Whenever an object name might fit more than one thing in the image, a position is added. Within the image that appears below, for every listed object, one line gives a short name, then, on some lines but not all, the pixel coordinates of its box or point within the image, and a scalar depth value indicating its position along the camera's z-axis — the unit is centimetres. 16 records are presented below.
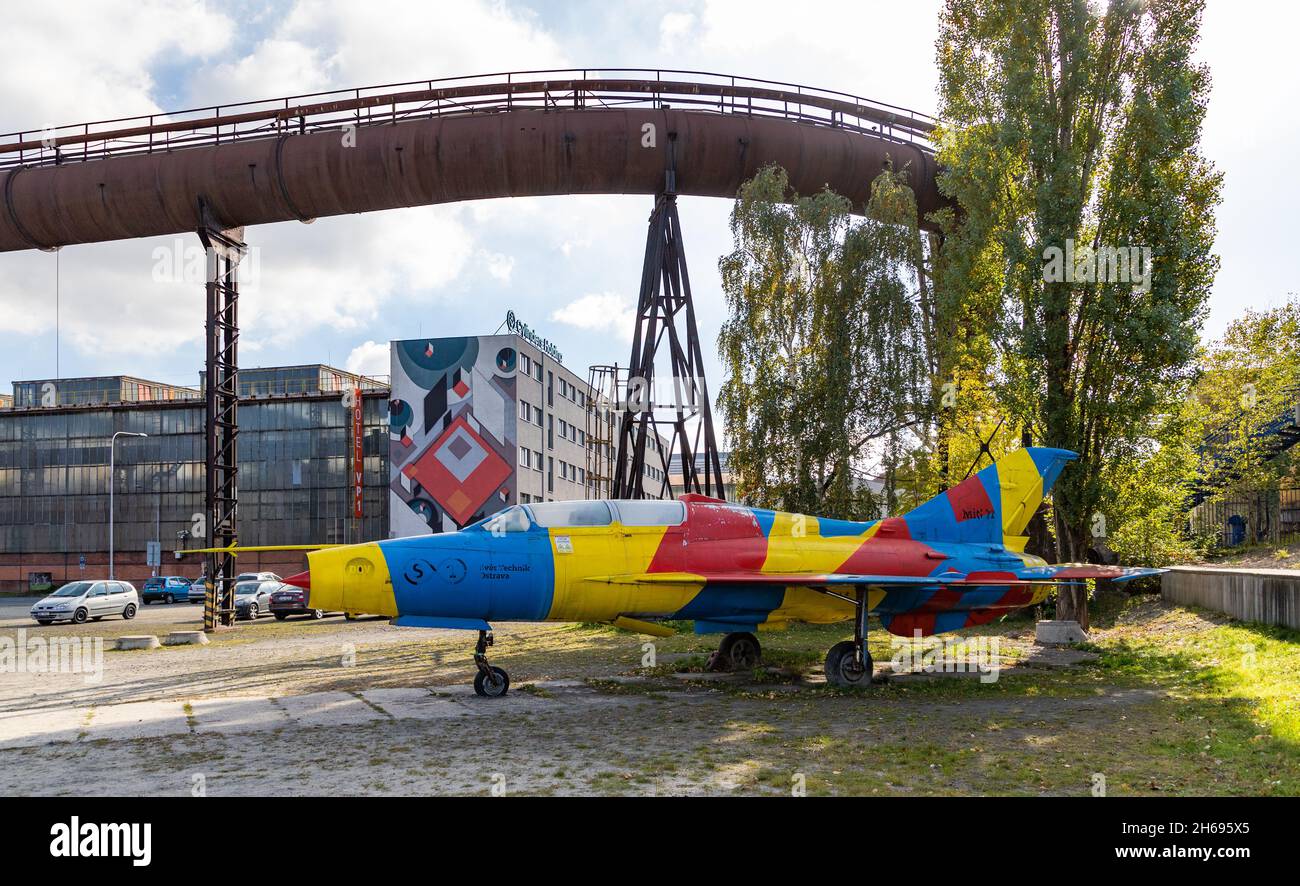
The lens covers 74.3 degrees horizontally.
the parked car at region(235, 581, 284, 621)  3731
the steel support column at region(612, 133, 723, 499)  2439
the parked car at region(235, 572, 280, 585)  4481
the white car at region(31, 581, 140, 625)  3547
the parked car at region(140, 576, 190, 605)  5441
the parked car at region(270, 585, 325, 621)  3706
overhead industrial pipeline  2595
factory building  6794
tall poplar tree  1909
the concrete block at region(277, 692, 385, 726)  1141
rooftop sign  5900
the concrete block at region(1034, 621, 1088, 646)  1962
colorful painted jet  1248
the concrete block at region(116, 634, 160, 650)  2362
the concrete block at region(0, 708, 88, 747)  1039
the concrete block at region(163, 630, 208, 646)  2509
